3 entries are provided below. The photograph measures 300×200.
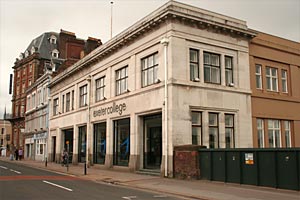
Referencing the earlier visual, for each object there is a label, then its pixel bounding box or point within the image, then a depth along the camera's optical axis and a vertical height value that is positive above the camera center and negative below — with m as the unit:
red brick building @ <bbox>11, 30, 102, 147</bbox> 68.31 +15.14
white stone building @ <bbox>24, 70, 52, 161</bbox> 48.19 +2.98
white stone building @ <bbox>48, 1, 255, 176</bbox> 22.27 +3.62
